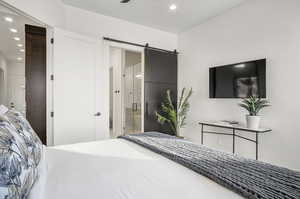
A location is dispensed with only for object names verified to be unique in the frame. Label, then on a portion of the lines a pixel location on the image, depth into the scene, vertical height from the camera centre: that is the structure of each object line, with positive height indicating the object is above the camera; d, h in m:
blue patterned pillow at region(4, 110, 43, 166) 0.92 -0.23
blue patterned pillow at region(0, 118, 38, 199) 0.58 -0.28
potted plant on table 2.47 -0.15
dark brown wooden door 3.12 +0.39
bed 0.73 -0.47
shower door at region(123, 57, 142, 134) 4.89 -0.03
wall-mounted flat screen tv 2.62 +0.33
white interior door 2.56 +0.17
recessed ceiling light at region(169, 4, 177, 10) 2.93 +1.66
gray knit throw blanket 0.81 -0.45
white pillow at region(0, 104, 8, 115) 1.17 -0.09
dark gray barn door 3.82 +0.40
